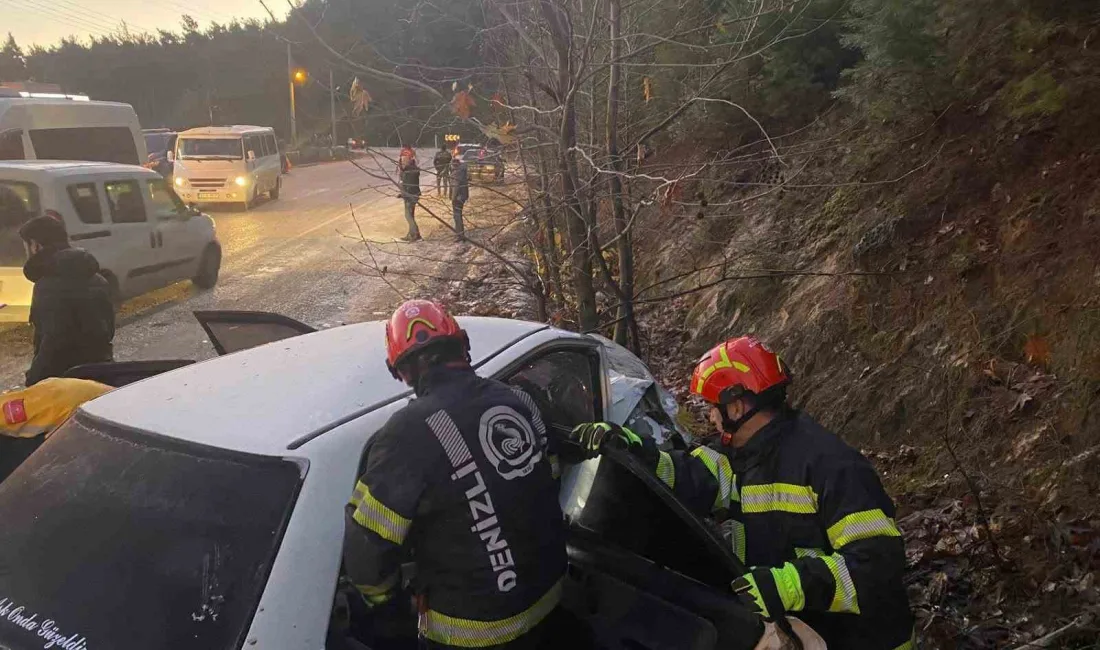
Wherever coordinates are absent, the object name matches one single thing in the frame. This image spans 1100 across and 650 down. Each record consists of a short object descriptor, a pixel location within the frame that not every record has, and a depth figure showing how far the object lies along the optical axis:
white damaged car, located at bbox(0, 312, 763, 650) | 1.96
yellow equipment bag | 3.40
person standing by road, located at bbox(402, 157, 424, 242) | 6.36
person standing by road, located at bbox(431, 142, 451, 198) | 8.07
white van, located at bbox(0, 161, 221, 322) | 8.42
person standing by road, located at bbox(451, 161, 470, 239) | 7.04
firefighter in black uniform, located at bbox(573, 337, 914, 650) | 2.31
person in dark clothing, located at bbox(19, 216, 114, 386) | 5.18
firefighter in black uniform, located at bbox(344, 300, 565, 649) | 2.08
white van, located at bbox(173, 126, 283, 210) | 20.16
